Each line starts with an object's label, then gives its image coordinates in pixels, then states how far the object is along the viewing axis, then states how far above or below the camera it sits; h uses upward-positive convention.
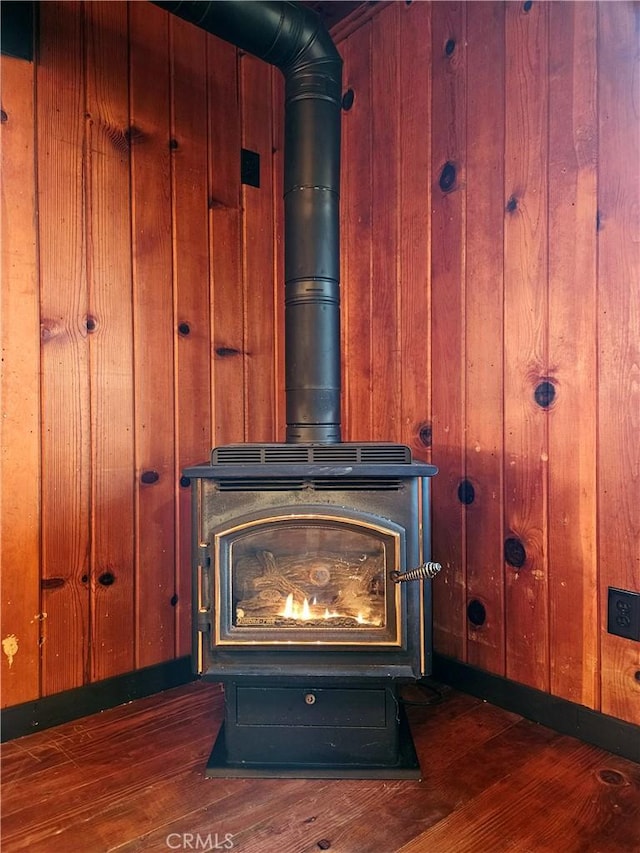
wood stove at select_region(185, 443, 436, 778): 1.32 -0.42
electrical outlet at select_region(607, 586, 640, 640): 1.37 -0.46
